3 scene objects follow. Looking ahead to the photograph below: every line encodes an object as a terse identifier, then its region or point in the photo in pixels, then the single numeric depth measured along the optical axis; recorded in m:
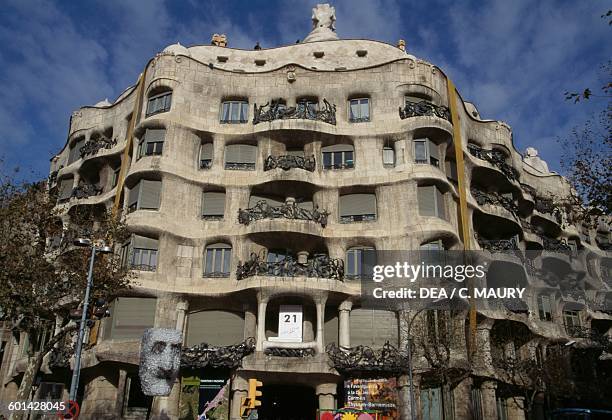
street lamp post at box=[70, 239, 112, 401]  19.59
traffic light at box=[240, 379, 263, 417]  20.96
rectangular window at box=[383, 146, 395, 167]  32.44
